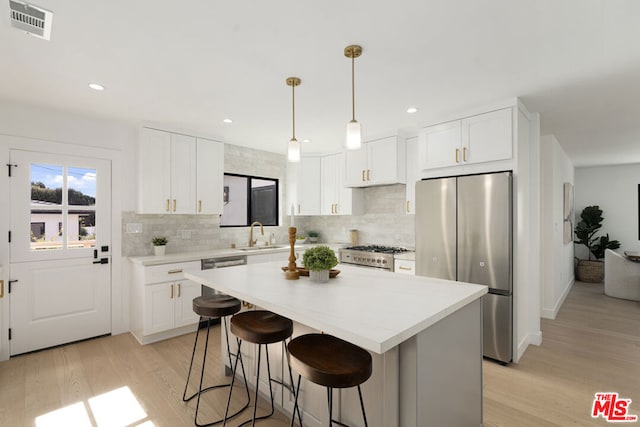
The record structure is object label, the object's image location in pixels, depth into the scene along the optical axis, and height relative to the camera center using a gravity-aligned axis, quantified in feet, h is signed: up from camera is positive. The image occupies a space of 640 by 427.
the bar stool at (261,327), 5.91 -2.19
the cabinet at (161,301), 11.03 -3.14
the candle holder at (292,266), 7.08 -1.21
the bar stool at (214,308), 7.24 -2.18
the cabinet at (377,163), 13.24 +2.29
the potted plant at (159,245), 12.35 -1.19
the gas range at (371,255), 12.74 -1.75
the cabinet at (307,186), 16.69 +1.54
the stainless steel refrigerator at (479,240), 9.46 -0.84
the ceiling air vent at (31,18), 5.34 +3.54
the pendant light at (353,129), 6.66 +1.85
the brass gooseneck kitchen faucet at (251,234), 15.70 -0.96
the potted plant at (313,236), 18.30 -1.24
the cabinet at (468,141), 9.58 +2.44
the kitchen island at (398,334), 4.50 -1.90
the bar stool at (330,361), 4.33 -2.19
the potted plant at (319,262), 6.66 -1.01
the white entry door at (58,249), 10.16 -1.17
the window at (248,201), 15.64 +0.76
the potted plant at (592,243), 20.90 -2.05
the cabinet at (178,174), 11.78 +1.67
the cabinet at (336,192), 15.66 +1.16
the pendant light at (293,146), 7.97 +1.75
